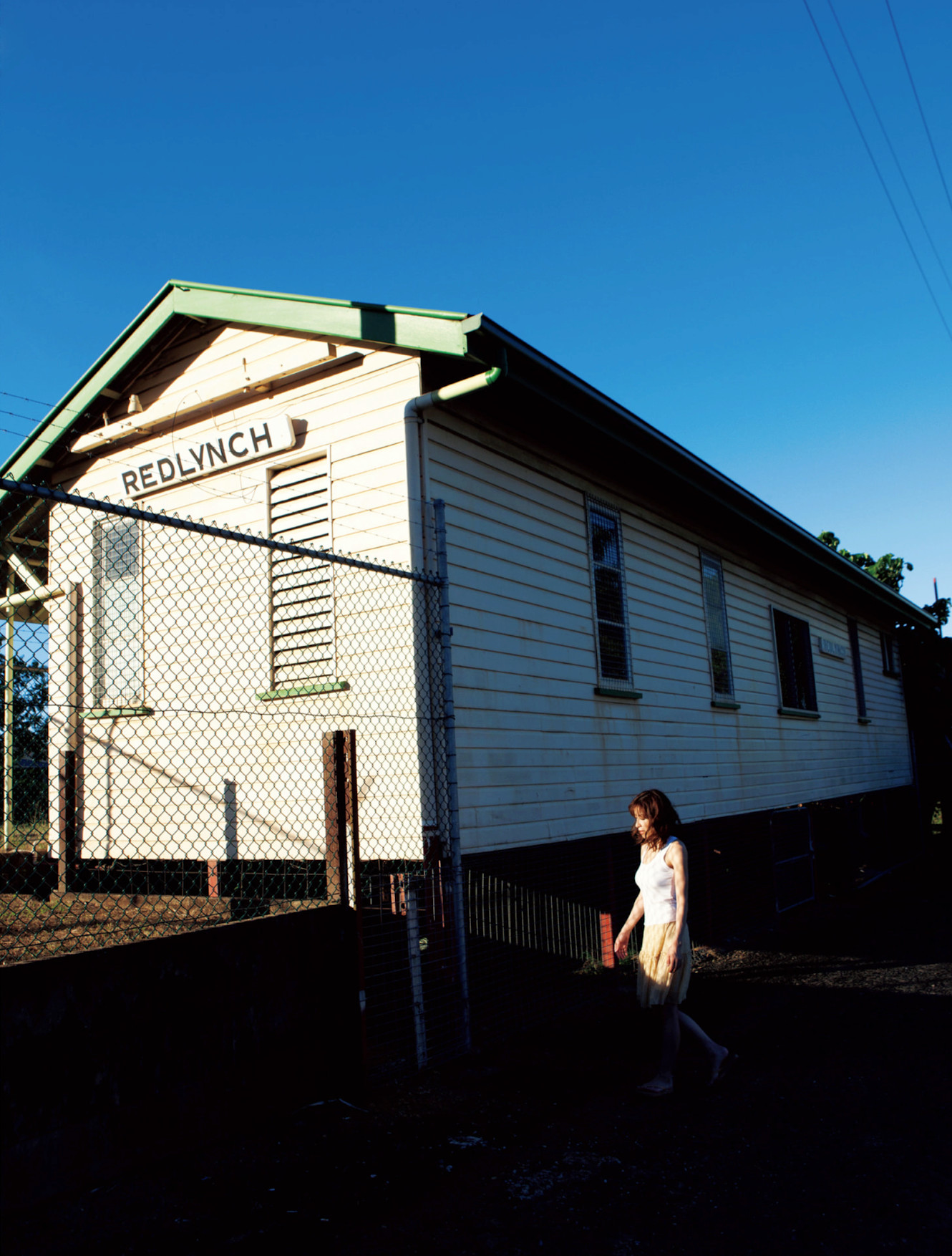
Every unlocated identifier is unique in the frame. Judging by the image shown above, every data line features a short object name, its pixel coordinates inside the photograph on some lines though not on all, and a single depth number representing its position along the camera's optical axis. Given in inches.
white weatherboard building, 268.4
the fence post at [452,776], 231.1
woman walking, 204.4
